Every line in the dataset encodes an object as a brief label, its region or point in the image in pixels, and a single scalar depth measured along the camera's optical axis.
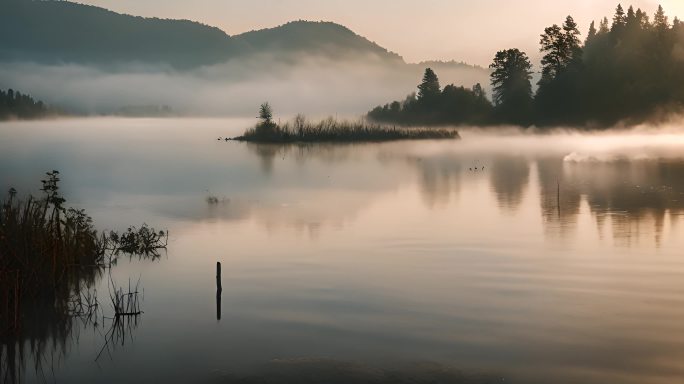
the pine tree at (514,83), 115.50
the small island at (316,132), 93.00
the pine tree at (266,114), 90.53
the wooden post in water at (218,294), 15.96
